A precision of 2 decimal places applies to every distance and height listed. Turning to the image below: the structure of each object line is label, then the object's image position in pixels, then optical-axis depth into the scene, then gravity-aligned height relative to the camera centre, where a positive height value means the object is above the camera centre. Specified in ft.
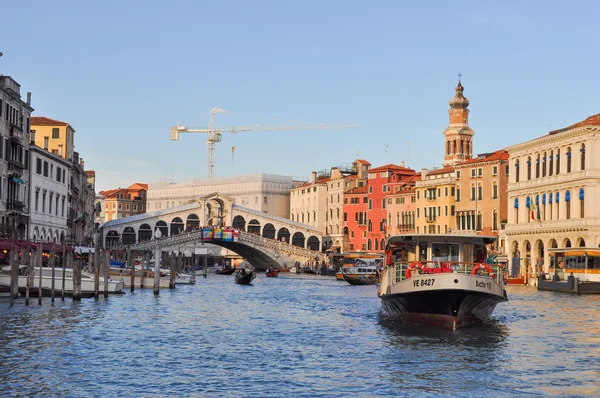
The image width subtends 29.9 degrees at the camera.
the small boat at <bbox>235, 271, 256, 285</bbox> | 212.84 +0.90
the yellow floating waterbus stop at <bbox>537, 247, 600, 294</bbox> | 169.58 +1.99
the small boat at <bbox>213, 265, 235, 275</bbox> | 303.48 +3.15
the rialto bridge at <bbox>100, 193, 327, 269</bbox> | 319.47 +16.41
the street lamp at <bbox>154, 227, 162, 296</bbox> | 146.82 +1.51
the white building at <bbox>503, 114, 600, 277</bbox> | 204.88 +17.75
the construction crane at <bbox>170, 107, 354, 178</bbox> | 594.65 +79.58
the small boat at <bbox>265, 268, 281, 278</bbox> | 276.92 +2.49
